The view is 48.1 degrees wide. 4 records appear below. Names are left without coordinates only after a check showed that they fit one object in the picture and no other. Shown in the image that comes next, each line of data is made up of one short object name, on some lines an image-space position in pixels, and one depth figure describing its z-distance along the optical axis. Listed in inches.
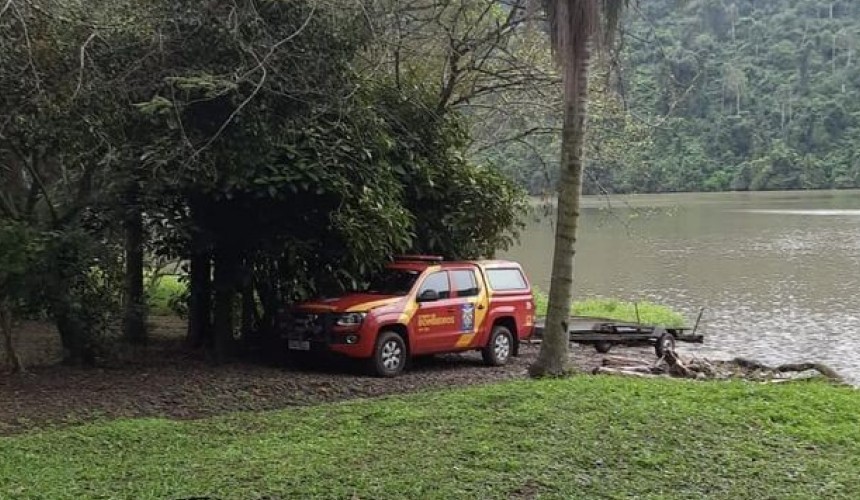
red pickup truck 483.8
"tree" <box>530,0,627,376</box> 434.6
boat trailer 685.9
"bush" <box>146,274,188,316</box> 621.9
